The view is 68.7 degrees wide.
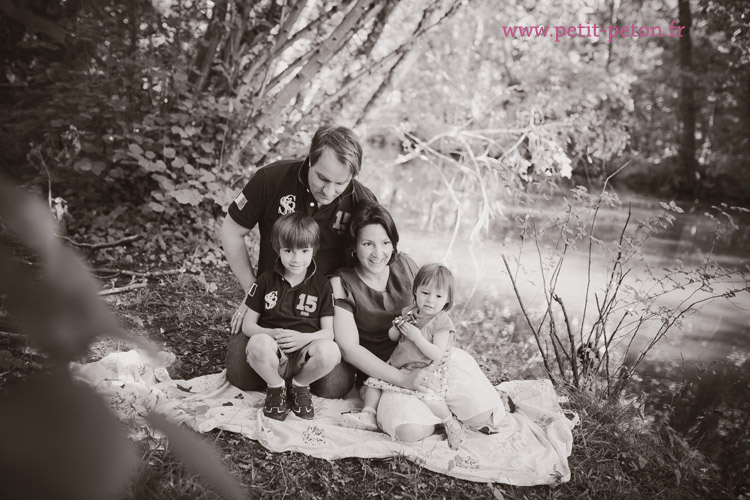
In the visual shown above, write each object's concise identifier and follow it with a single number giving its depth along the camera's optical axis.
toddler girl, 2.38
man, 2.57
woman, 2.37
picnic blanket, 2.21
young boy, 2.39
